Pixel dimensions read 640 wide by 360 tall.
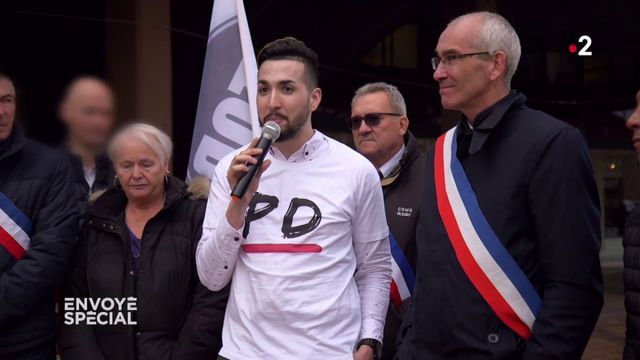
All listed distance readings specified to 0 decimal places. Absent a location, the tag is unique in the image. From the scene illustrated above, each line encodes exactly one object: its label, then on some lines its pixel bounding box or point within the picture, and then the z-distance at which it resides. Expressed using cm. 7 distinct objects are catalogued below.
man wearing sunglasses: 307
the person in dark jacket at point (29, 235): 261
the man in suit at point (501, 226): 190
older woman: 263
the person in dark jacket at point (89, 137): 339
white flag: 428
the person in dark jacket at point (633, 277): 243
